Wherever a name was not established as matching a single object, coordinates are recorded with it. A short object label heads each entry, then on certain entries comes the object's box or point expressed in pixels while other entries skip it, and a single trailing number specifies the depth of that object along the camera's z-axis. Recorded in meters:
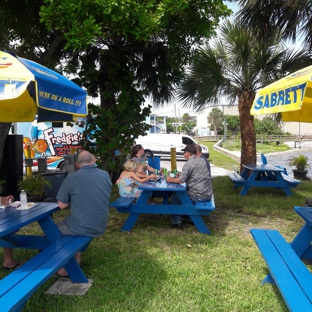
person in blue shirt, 3.34
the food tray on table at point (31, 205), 3.58
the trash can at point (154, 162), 7.68
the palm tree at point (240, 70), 8.29
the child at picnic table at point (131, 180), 5.29
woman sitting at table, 6.15
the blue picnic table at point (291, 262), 2.24
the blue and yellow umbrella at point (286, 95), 2.97
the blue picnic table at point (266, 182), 7.38
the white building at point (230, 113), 53.22
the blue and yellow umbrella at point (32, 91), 2.54
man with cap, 4.96
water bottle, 3.52
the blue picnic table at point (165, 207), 4.74
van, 19.31
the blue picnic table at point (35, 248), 2.25
